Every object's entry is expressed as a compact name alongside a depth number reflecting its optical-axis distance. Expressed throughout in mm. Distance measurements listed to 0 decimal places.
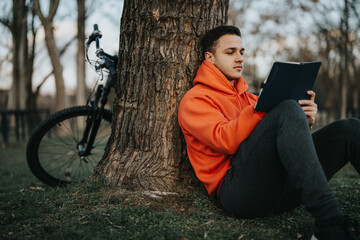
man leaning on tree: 1678
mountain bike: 3062
